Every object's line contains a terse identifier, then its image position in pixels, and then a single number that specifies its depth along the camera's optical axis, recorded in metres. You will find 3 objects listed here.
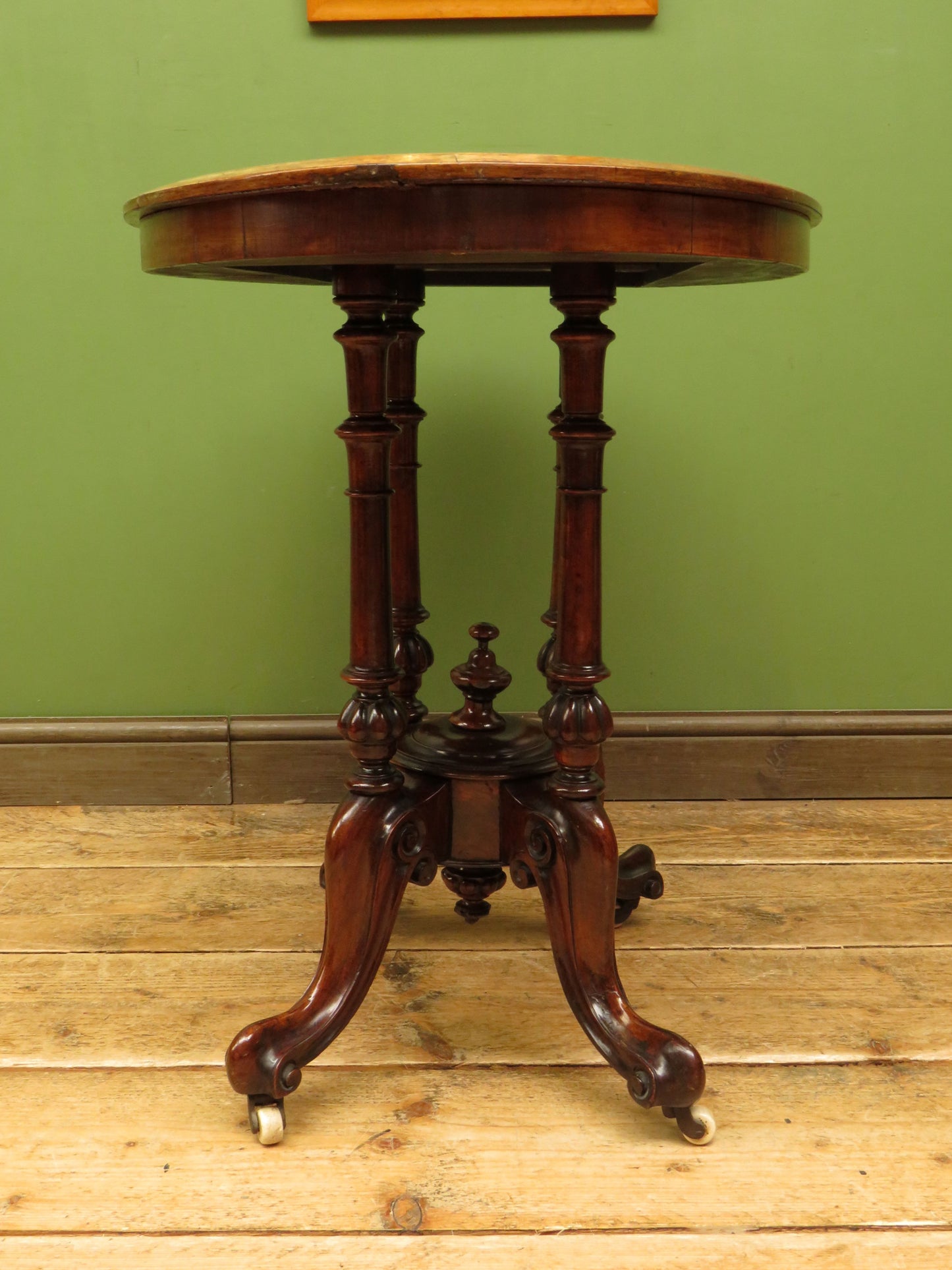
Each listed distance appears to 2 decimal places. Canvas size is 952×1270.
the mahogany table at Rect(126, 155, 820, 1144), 0.91
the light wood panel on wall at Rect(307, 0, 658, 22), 1.70
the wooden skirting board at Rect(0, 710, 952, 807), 1.89
